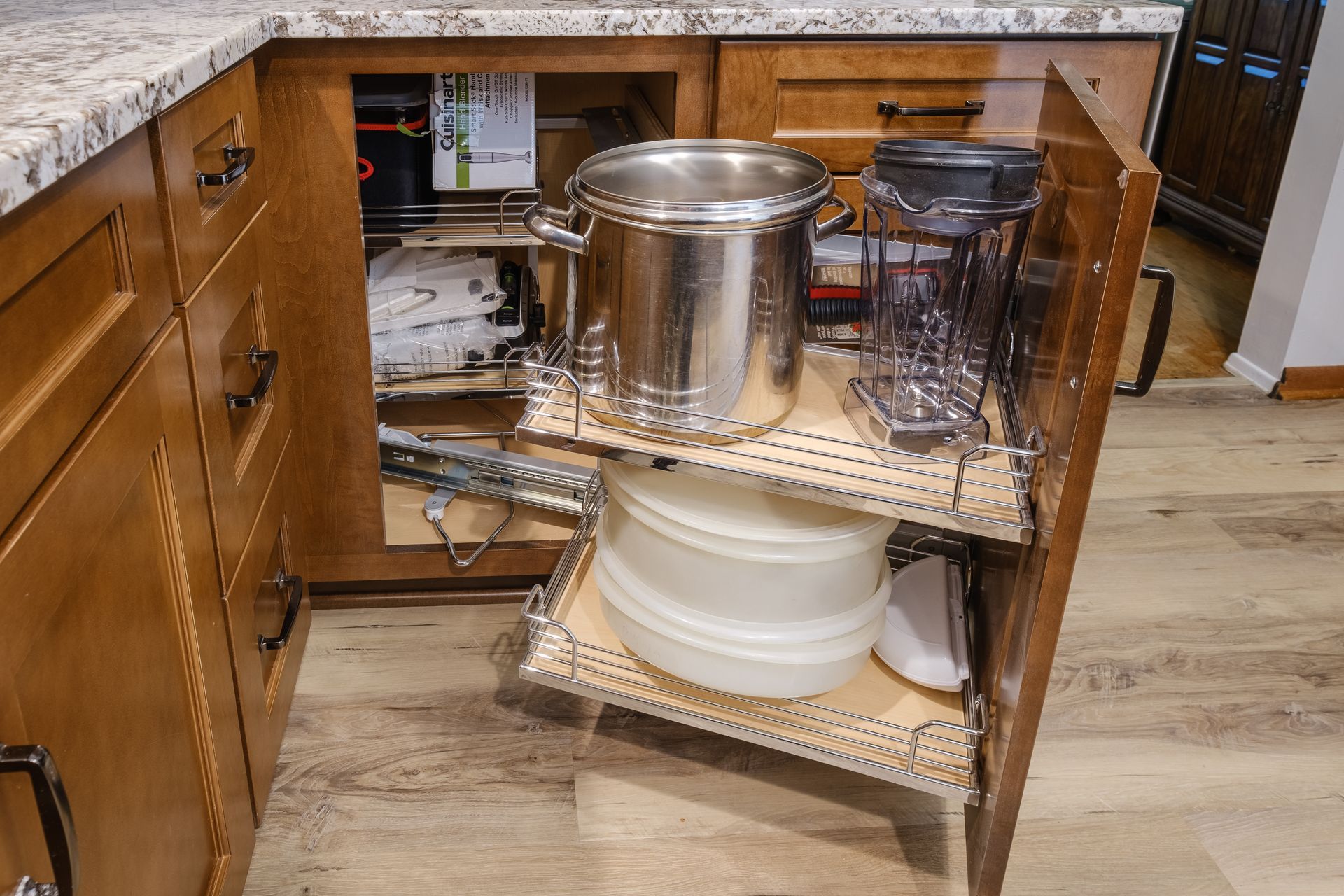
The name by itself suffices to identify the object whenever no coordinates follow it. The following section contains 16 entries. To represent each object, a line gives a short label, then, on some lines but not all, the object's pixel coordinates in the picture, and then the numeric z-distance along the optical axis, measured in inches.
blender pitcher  39.2
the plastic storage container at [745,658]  44.0
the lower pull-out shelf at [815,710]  42.8
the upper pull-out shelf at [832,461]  38.4
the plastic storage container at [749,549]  42.4
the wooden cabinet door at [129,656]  25.5
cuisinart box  60.9
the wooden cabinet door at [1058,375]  31.4
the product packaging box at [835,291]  54.1
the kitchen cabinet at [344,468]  30.2
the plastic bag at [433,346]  66.1
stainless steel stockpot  38.1
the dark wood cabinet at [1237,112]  120.4
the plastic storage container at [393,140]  59.7
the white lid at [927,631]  46.2
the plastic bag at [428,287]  66.6
